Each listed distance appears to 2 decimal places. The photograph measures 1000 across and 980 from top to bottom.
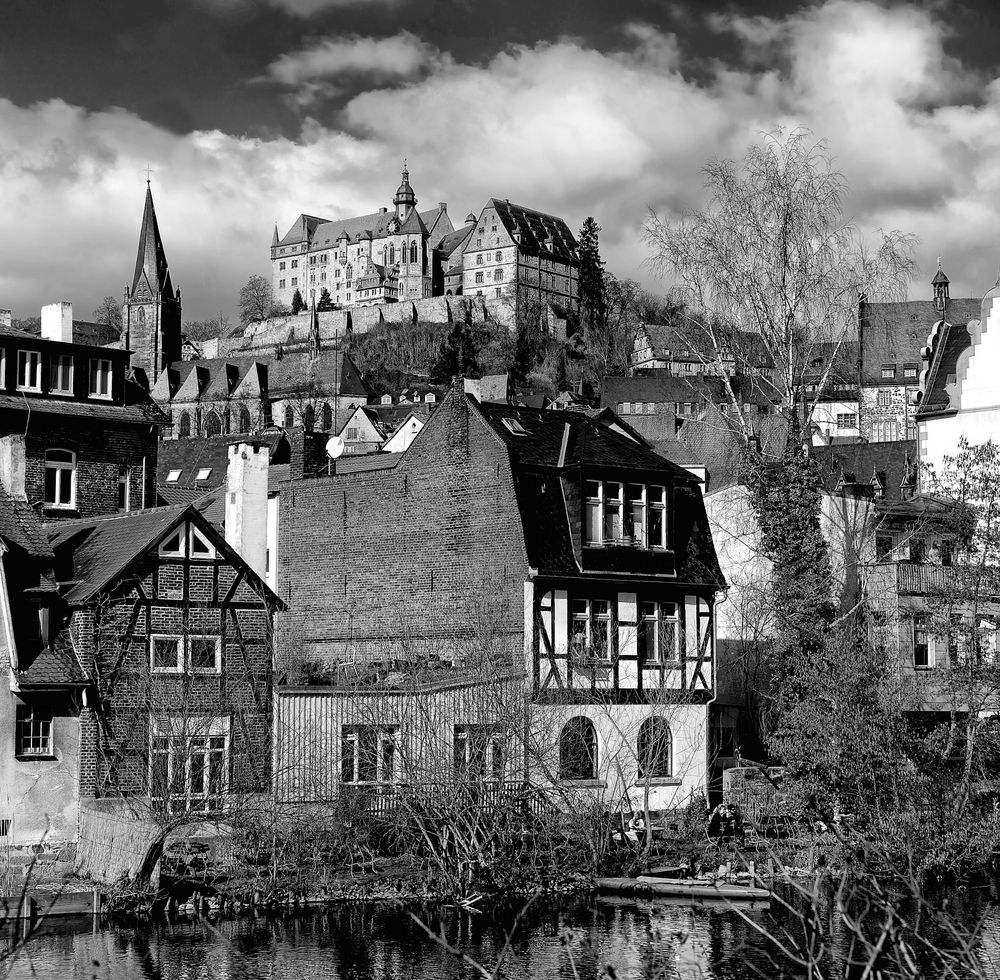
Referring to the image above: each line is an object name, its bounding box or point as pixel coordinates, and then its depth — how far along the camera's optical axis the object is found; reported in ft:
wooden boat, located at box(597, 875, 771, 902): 96.73
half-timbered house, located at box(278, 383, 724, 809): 122.11
